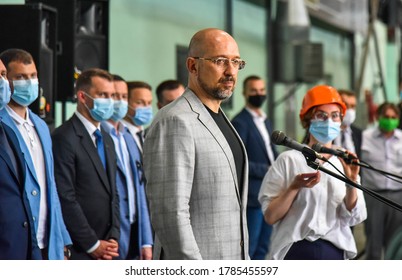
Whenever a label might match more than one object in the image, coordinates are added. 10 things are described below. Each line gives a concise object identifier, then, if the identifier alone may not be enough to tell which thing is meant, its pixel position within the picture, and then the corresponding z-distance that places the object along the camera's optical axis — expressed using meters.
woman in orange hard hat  7.93
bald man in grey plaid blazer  5.97
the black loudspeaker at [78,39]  10.50
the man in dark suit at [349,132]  13.34
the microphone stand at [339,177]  5.97
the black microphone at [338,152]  6.42
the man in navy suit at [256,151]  13.33
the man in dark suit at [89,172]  8.83
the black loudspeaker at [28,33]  9.41
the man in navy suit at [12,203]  7.32
